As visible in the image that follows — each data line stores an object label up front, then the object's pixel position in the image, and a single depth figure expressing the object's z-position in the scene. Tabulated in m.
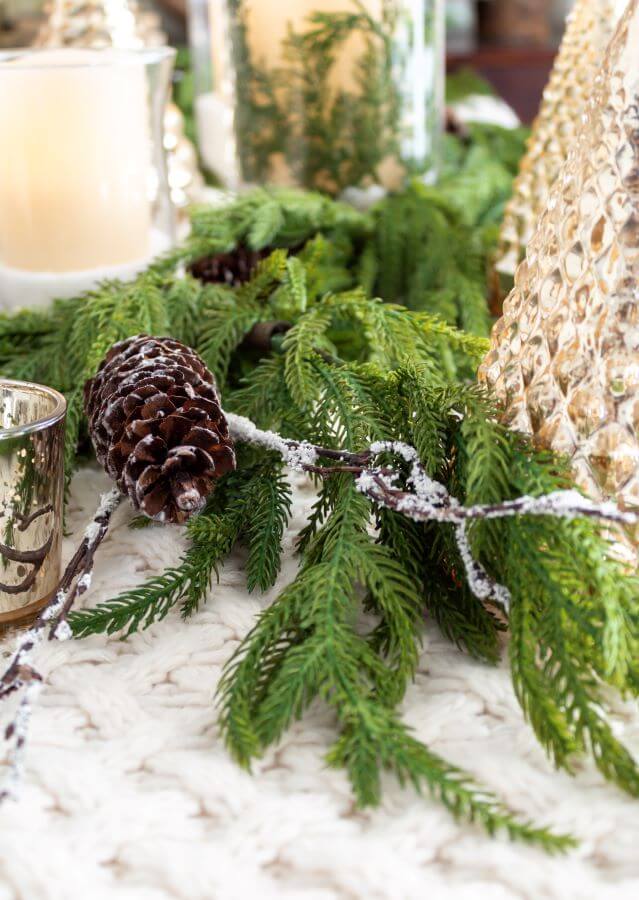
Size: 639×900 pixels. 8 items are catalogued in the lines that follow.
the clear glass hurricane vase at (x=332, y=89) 0.72
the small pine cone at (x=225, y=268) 0.59
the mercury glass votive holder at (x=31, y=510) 0.35
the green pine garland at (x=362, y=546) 0.29
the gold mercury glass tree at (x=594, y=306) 0.32
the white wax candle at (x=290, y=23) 0.72
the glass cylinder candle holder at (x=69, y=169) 0.60
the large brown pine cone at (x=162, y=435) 0.38
